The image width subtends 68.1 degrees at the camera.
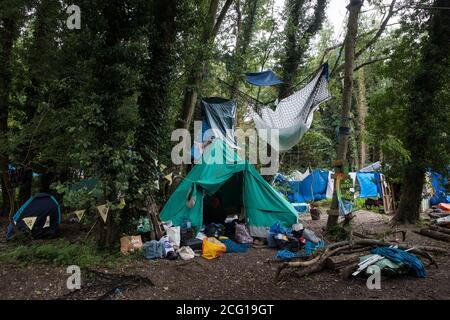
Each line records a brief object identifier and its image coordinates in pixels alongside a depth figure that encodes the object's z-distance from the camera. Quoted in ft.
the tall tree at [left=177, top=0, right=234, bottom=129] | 21.94
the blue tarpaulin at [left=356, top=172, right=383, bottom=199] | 46.55
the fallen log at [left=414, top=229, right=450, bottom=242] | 22.65
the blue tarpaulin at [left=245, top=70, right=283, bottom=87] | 31.09
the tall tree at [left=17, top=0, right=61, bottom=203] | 21.66
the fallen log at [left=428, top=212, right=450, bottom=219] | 31.19
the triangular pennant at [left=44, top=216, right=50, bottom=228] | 20.57
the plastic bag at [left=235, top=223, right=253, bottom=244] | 21.76
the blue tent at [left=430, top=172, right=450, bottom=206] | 40.91
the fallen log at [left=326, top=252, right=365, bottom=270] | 15.37
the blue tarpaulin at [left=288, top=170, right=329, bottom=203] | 48.02
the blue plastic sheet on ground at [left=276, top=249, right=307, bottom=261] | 17.81
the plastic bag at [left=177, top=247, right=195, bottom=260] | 17.53
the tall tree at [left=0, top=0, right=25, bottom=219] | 22.47
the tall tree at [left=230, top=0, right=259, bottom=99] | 40.83
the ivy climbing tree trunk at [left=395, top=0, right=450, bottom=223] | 25.31
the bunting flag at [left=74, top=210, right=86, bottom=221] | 16.53
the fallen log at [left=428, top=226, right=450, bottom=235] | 24.05
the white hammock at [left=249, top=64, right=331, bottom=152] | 22.13
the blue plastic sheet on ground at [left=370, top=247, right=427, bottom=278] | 14.33
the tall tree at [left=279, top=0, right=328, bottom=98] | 34.22
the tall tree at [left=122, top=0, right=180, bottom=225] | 18.57
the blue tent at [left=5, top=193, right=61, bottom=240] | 20.38
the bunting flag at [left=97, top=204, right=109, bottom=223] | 16.16
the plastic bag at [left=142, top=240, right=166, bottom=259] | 17.03
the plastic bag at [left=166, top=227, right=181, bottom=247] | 18.72
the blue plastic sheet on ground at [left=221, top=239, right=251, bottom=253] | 19.97
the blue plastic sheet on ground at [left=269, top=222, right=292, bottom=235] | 21.27
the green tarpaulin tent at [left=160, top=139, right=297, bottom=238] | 22.13
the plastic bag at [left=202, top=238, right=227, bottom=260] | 18.26
